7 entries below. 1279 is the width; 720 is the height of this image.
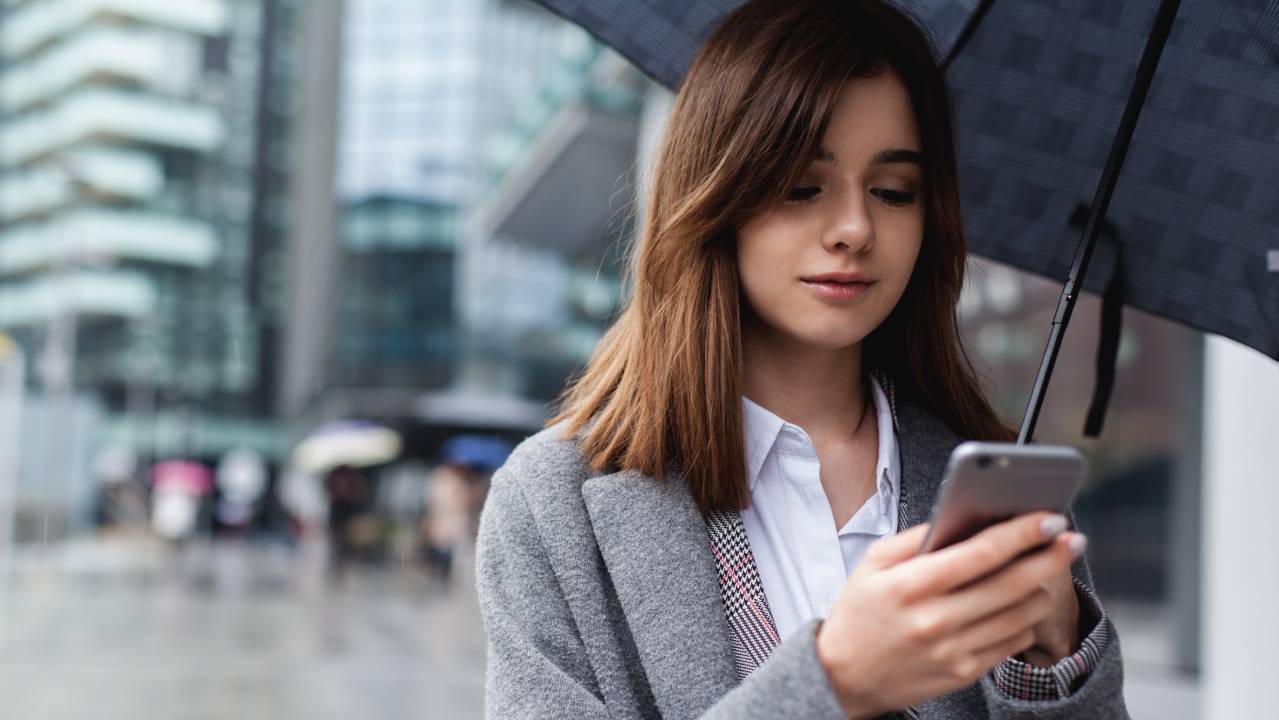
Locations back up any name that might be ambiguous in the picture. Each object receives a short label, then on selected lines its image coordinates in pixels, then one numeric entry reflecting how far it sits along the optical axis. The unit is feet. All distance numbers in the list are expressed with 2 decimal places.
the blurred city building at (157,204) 237.86
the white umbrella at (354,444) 98.99
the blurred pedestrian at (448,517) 76.18
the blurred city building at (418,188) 140.15
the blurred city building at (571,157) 43.16
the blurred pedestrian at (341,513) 83.10
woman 4.64
